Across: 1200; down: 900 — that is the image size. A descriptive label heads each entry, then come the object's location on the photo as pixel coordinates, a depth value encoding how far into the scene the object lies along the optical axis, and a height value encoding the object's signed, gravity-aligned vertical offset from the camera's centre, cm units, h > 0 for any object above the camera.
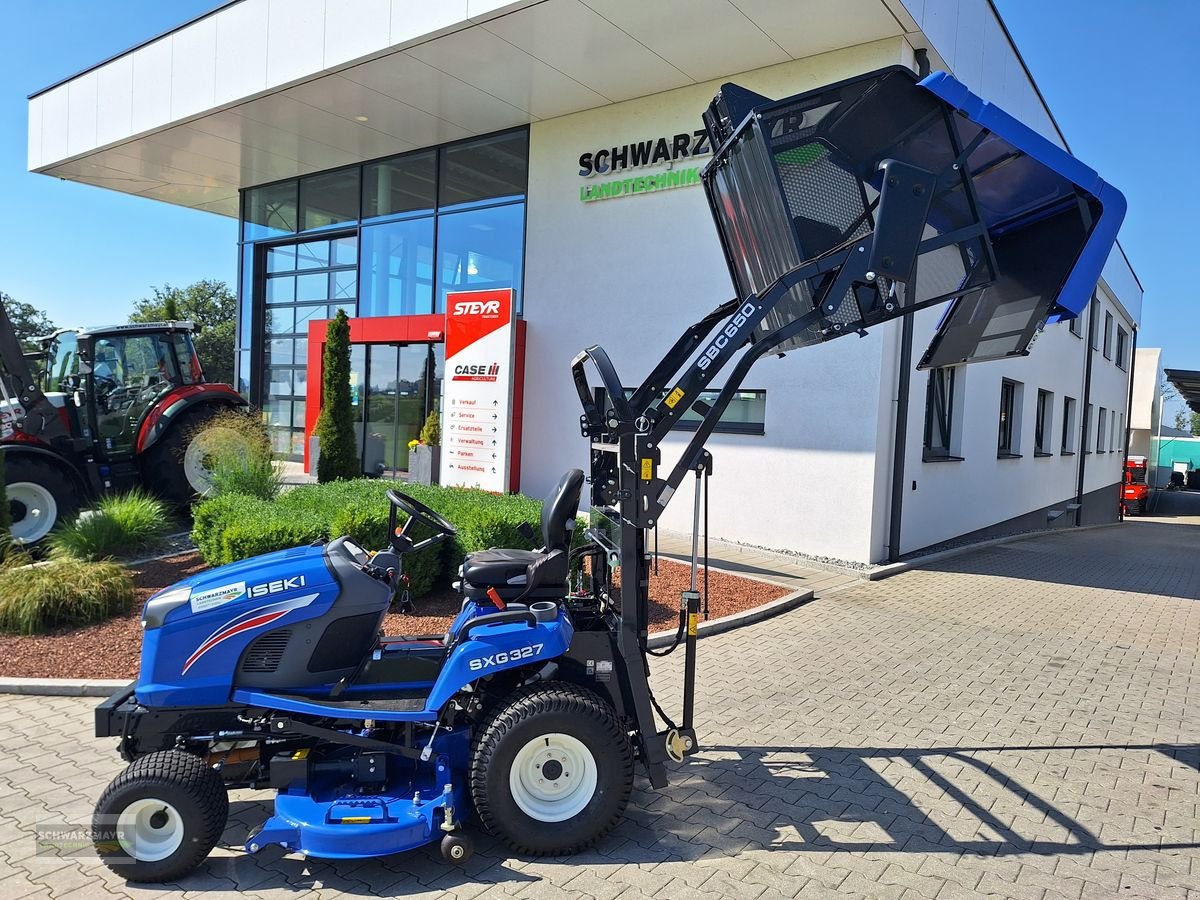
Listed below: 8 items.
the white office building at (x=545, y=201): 966 +364
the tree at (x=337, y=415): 1183 -7
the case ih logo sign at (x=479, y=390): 1207 +40
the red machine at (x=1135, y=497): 3183 -200
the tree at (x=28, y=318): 5374 +542
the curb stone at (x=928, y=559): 920 -159
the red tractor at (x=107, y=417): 841 -19
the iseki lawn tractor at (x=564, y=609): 301 -79
